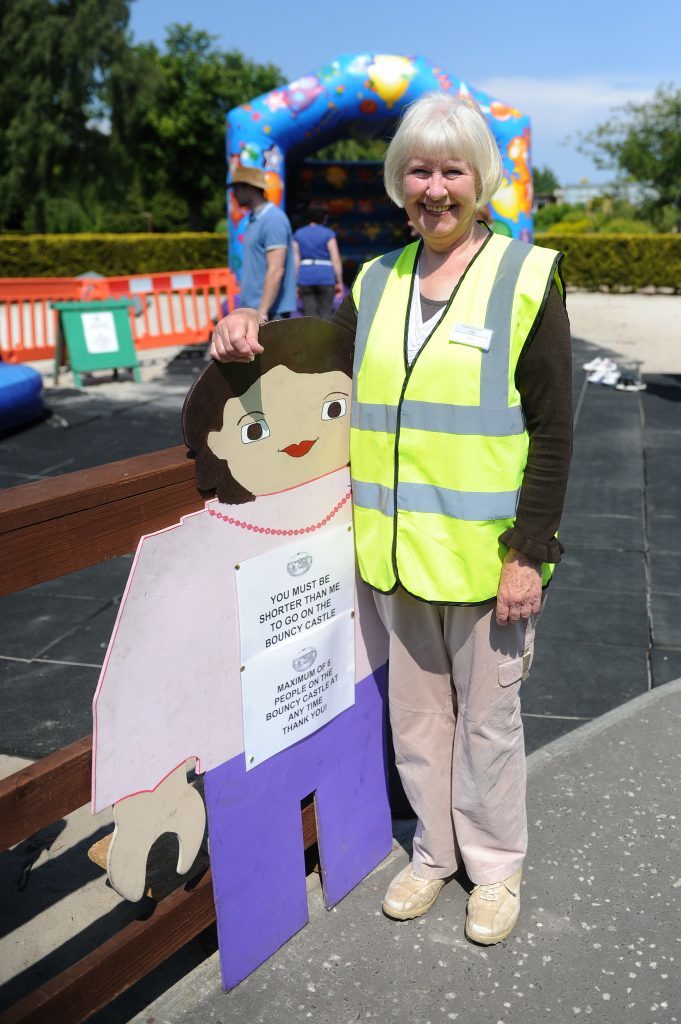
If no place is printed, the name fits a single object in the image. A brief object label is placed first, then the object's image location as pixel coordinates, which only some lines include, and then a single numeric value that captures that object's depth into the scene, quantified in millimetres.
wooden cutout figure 1780
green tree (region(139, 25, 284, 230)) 49875
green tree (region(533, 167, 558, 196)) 86750
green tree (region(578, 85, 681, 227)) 30531
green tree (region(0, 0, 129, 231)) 34719
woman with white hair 1889
